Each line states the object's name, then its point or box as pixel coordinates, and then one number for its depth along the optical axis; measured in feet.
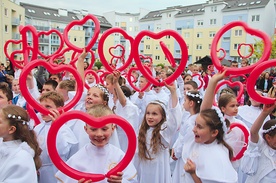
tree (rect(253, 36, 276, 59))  97.60
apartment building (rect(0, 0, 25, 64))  112.32
